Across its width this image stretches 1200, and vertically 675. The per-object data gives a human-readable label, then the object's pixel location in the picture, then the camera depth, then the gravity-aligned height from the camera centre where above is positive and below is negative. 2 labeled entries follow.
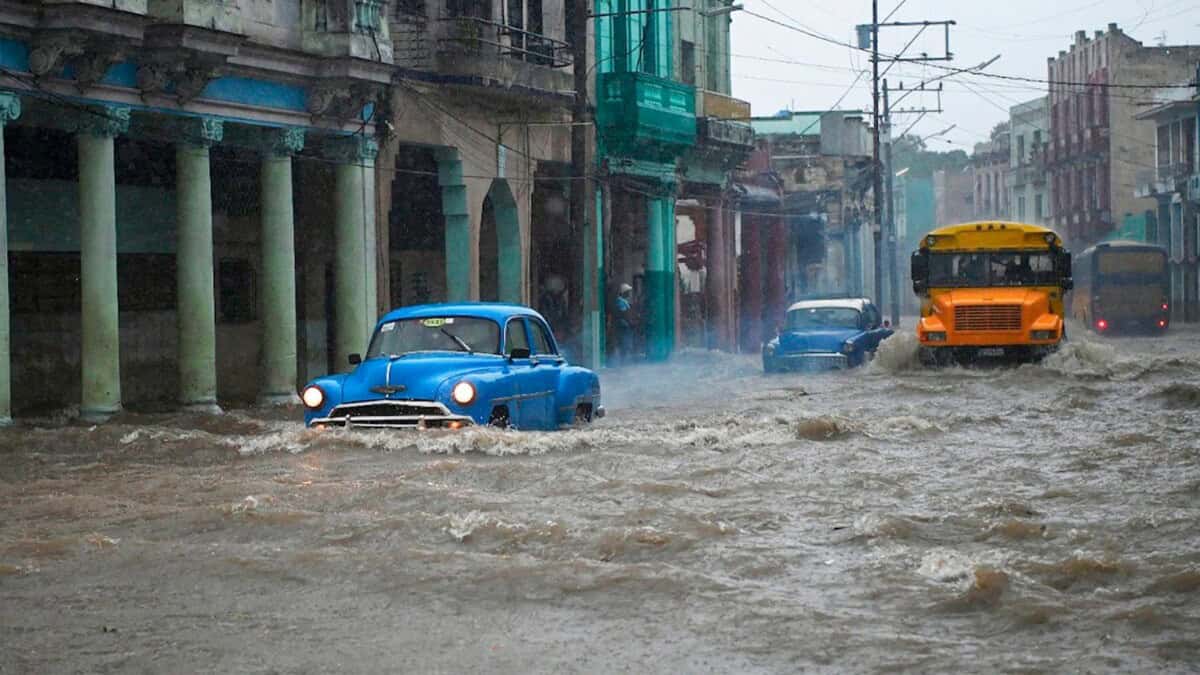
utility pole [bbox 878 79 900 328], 65.19 +2.31
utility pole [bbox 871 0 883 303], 54.47 +4.30
